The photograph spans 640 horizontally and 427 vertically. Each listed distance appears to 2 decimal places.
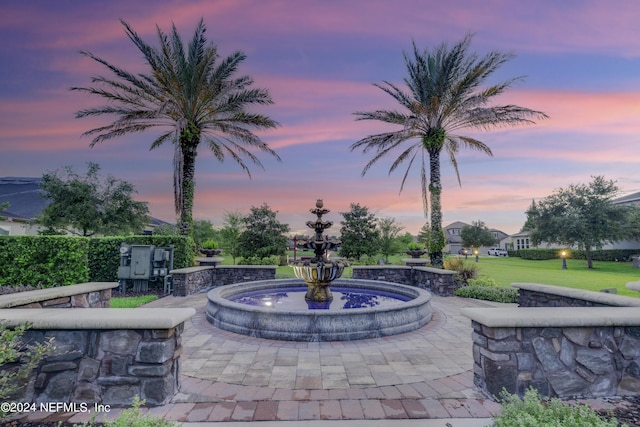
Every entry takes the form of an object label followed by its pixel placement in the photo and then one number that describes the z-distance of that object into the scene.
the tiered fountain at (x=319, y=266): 8.05
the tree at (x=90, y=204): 20.11
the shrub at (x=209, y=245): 14.73
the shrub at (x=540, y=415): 2.36
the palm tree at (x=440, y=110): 13.58
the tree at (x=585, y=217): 26.81
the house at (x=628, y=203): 31.19
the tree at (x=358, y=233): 24.28
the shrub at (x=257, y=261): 21.08
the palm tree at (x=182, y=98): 12.80
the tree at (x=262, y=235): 23.55
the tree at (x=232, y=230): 24.85
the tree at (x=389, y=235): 26.09
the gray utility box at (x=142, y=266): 10.95
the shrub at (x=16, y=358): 2.71
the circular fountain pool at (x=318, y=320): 5.68
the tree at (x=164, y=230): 31.57
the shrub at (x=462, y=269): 12.92
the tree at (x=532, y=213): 35.09
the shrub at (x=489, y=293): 9.64
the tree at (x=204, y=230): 39.06
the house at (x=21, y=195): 38.28
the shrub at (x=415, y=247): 15.00
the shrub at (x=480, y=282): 11.96
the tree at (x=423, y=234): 37.08
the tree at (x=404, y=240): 27.92
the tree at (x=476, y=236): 54.84
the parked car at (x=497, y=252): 55.42
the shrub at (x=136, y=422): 2.20
